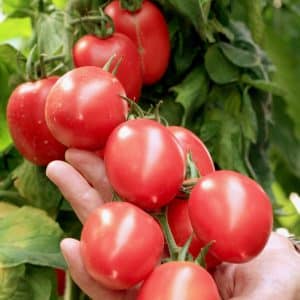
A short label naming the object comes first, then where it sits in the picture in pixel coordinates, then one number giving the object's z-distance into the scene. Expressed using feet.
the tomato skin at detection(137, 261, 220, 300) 2.21
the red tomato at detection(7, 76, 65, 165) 2.82
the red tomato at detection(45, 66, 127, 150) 2.49
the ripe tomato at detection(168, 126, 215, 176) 2.57
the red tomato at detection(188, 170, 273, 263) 2.31
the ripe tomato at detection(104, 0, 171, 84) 3.00
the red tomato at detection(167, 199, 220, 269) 2.41
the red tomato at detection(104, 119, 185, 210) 2.36
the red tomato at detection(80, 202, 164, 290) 2.27
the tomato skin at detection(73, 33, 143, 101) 2.86
